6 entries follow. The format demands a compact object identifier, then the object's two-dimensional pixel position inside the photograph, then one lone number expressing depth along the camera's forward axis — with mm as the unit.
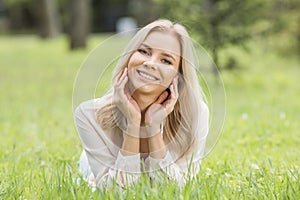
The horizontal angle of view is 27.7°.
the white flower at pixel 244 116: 6371
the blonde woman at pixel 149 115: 2861
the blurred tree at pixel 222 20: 9141
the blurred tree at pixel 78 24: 17672
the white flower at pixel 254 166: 3781
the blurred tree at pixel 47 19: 24062
